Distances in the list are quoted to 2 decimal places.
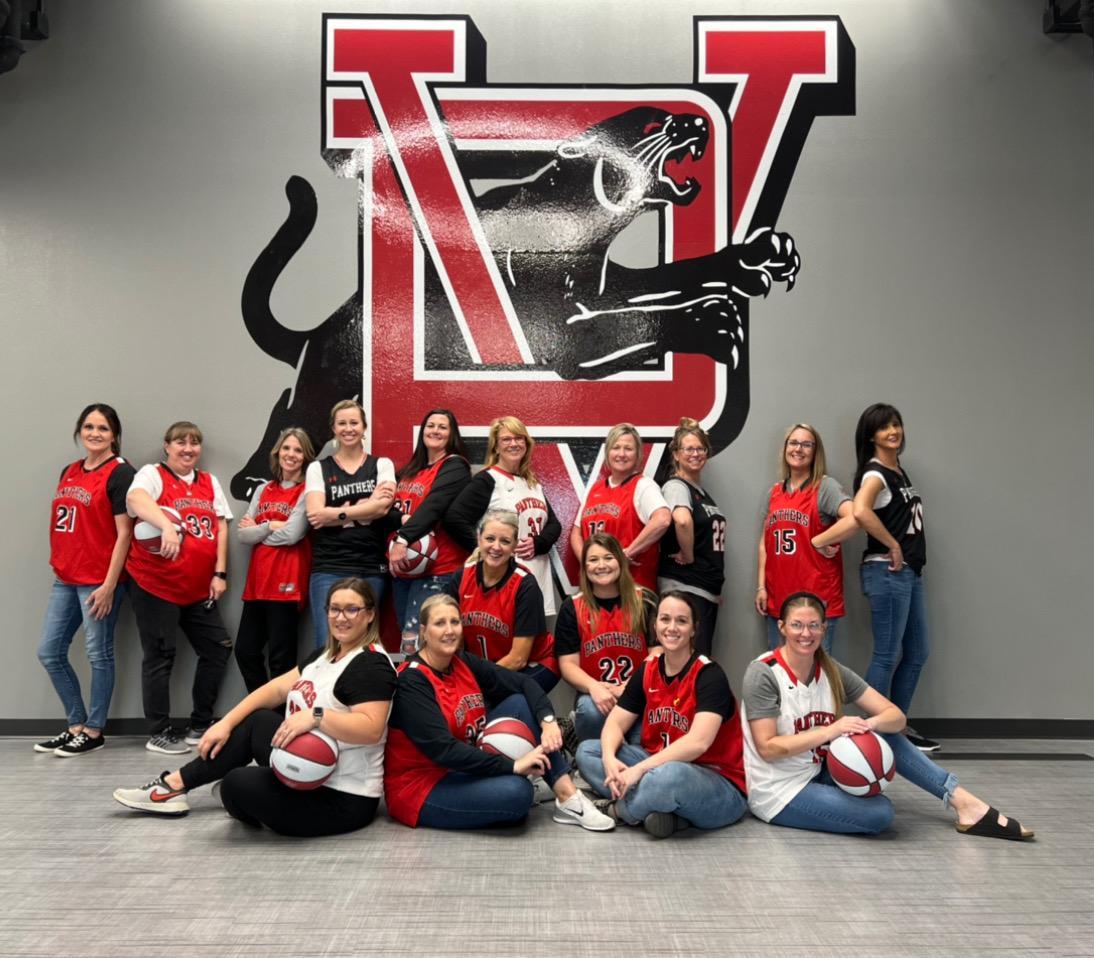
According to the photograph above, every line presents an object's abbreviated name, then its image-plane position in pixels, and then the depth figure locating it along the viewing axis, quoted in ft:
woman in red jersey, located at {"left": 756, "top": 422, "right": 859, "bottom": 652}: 15.67
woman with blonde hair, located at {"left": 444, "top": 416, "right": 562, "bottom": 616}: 14.82
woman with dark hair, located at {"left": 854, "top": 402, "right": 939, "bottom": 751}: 15.58
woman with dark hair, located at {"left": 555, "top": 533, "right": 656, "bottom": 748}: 12.91
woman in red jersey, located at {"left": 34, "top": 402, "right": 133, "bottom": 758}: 15.49
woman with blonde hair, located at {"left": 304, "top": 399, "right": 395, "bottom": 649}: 15.20
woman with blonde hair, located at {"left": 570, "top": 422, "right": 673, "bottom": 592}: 14.92
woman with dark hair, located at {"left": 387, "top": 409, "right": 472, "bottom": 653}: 14.69
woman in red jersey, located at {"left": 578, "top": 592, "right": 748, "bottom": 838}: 10.75
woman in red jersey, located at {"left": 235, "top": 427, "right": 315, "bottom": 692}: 15.71
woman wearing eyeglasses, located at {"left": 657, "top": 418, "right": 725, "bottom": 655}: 15.23
